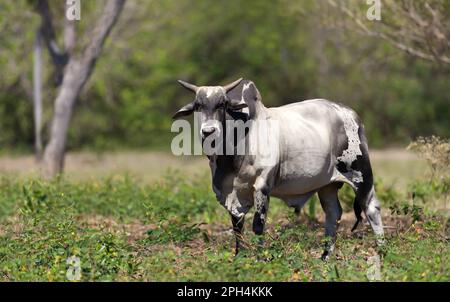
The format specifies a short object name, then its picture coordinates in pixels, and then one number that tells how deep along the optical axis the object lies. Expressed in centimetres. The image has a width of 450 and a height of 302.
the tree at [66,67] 1453
